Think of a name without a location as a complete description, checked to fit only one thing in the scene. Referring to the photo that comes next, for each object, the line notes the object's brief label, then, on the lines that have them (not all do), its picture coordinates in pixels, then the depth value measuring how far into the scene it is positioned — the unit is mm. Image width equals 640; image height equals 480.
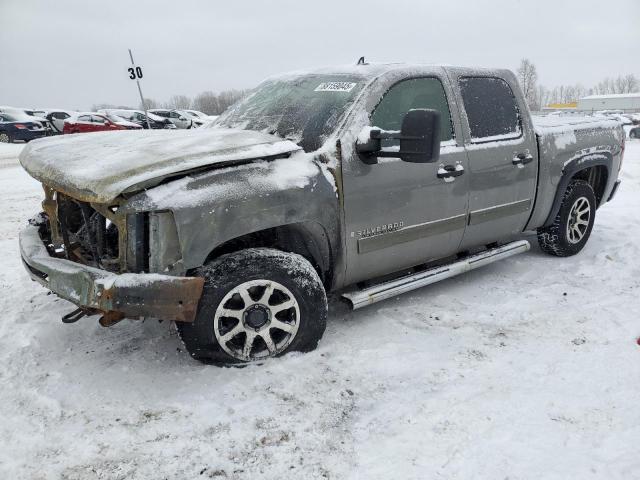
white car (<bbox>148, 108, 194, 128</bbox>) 25828
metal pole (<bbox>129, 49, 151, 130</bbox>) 11781
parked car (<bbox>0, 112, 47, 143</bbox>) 20891
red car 19562
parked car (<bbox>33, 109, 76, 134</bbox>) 22531
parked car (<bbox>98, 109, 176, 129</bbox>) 24750
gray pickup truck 2633
